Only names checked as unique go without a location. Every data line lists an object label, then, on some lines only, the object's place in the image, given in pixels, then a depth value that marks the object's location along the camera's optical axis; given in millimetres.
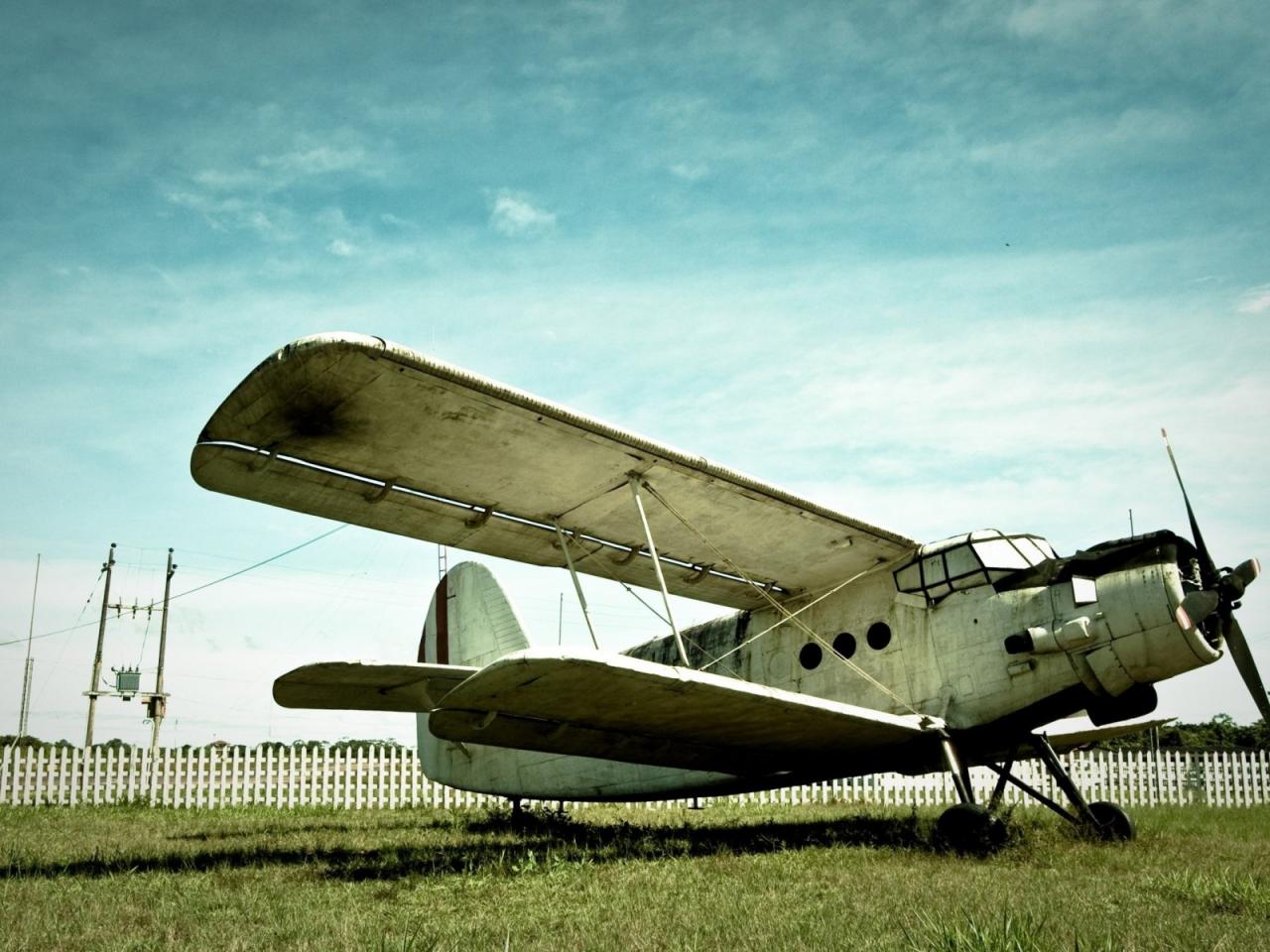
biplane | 7094
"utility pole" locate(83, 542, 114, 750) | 28125
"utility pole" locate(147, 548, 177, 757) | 27438
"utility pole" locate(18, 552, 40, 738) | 44312
